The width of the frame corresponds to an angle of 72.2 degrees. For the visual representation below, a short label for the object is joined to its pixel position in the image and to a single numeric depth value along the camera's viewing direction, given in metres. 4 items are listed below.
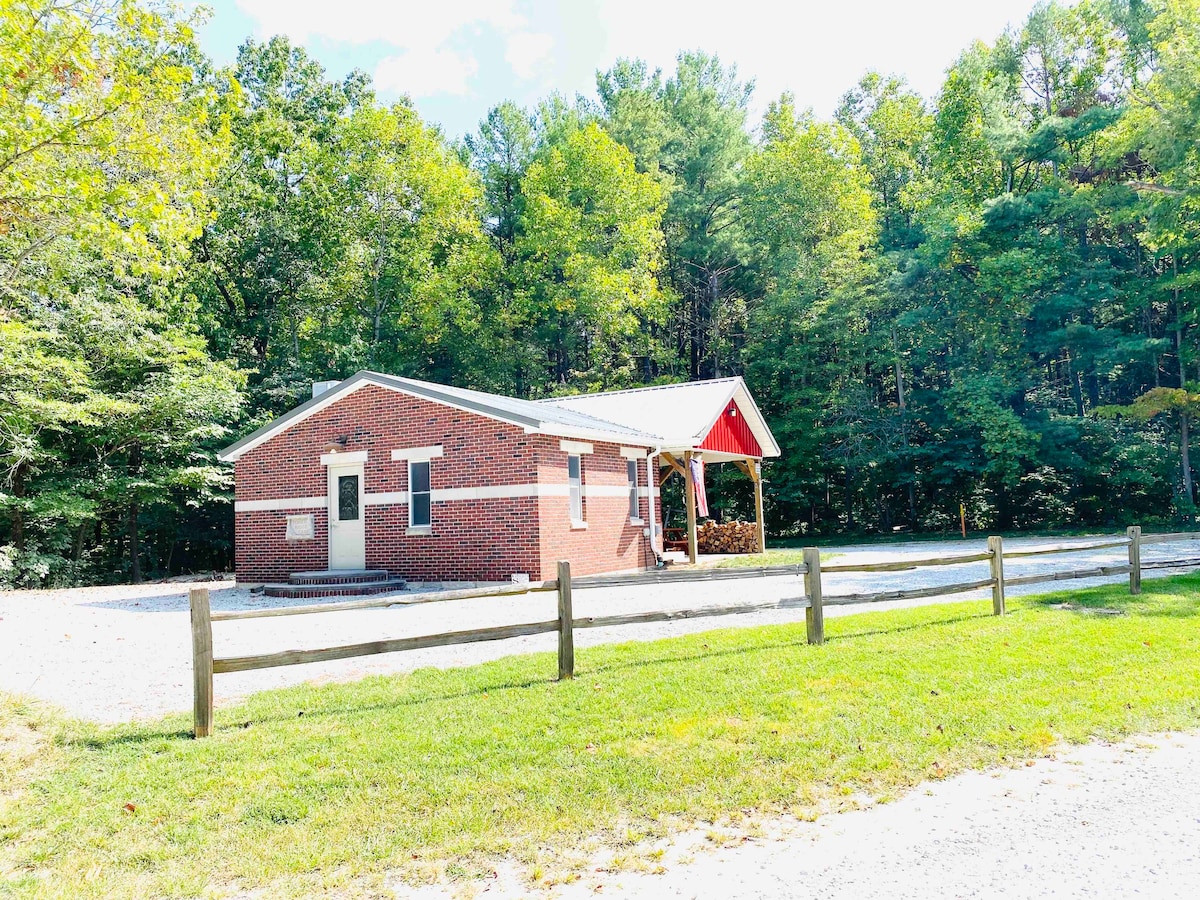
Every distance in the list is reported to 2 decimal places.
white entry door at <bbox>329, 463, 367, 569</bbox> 16.83
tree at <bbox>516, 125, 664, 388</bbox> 34.53
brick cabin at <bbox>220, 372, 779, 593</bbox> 15.39
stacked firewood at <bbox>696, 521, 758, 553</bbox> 24.42
